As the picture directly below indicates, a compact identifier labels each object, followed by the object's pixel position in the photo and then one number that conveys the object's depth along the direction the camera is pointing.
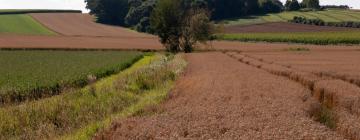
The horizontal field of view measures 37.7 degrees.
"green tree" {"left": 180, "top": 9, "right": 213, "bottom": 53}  89.00
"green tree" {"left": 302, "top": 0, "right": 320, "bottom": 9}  194.88
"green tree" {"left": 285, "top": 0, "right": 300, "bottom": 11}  184.50
